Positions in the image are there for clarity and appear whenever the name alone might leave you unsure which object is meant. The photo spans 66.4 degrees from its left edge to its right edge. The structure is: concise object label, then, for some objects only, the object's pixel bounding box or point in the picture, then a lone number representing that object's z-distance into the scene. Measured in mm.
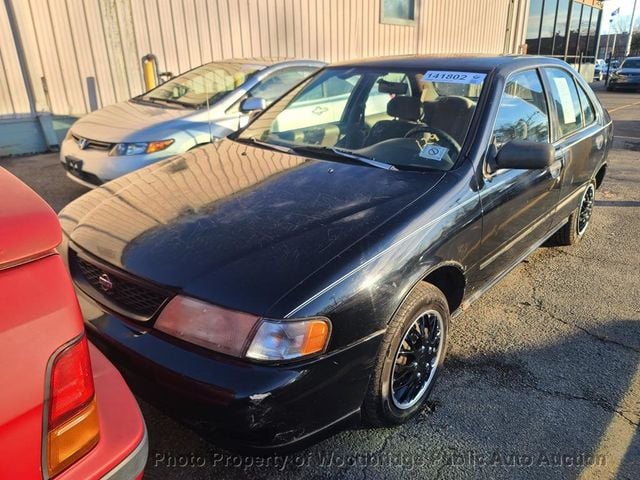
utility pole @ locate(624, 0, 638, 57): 41156
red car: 1041
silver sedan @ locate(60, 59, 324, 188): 4875
